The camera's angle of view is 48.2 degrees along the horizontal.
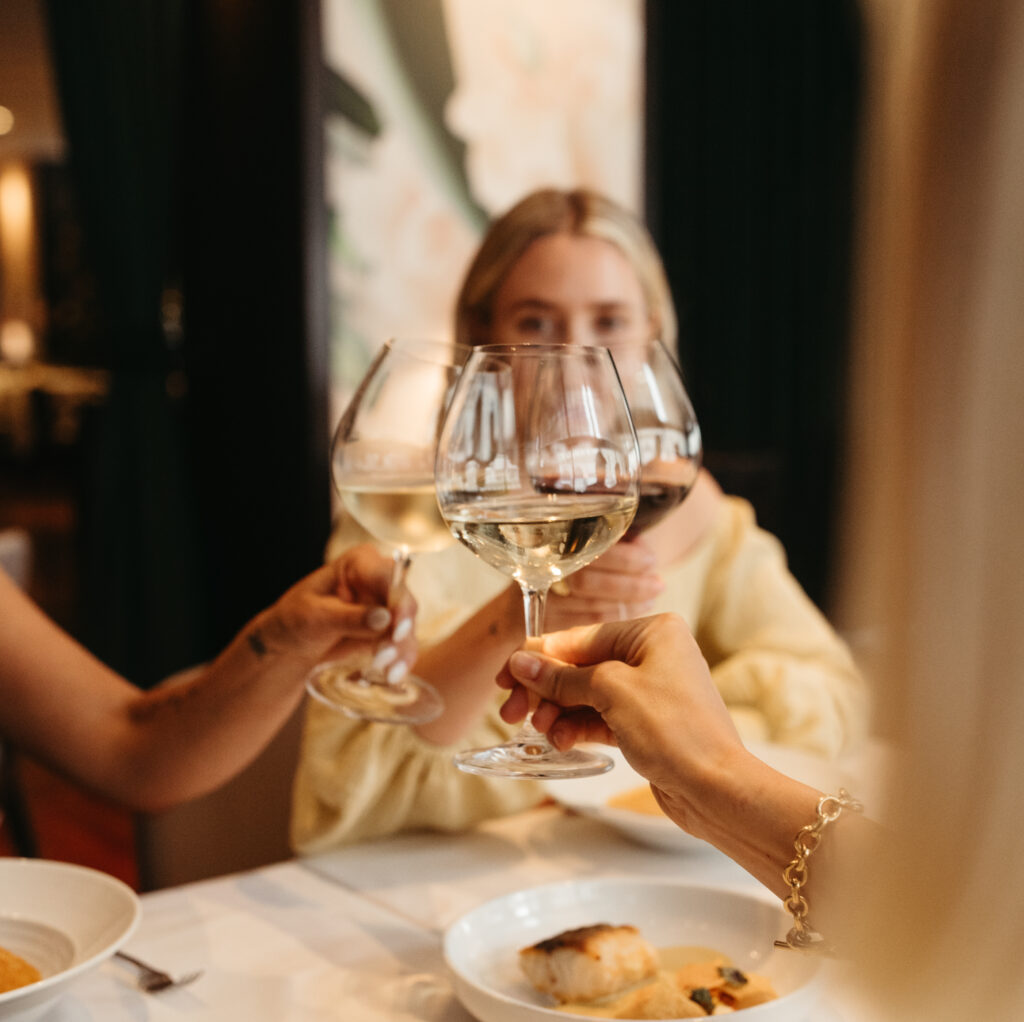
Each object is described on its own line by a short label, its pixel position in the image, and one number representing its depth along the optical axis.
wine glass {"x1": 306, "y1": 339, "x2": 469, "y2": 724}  0.95
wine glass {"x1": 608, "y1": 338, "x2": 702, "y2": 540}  0.94
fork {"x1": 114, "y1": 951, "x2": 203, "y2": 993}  0.85
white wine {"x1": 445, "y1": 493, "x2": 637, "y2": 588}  0.70
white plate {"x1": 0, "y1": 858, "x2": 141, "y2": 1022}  0.83
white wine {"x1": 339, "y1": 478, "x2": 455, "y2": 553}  0.97
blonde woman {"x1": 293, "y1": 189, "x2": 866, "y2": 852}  1.22
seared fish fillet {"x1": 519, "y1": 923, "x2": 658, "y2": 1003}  0.79
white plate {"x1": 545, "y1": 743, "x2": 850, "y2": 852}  1.11
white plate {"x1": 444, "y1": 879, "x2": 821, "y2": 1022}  0.82
